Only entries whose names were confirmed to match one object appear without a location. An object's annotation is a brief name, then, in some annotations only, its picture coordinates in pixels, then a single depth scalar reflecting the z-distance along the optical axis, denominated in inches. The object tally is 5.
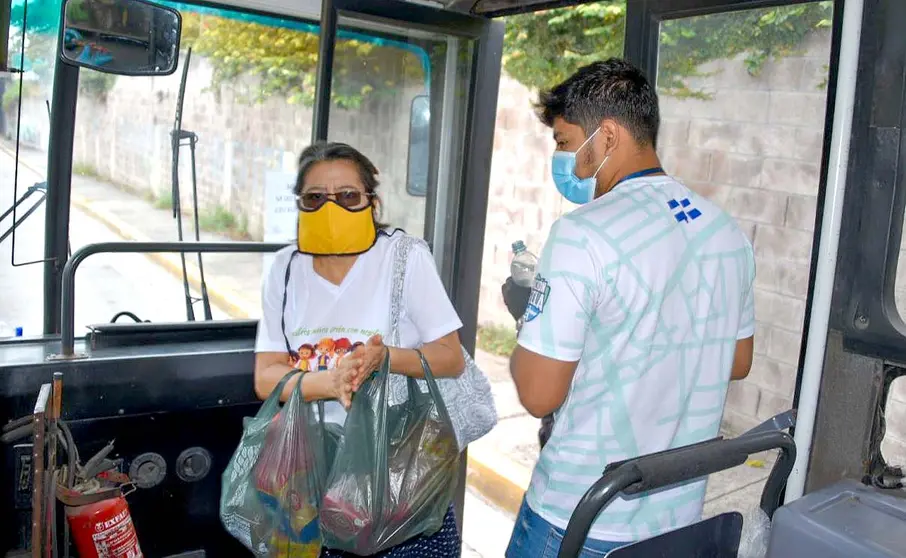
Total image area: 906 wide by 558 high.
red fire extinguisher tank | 87.8
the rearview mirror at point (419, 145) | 139.8
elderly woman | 85.0
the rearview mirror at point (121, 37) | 98.6
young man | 63.5
